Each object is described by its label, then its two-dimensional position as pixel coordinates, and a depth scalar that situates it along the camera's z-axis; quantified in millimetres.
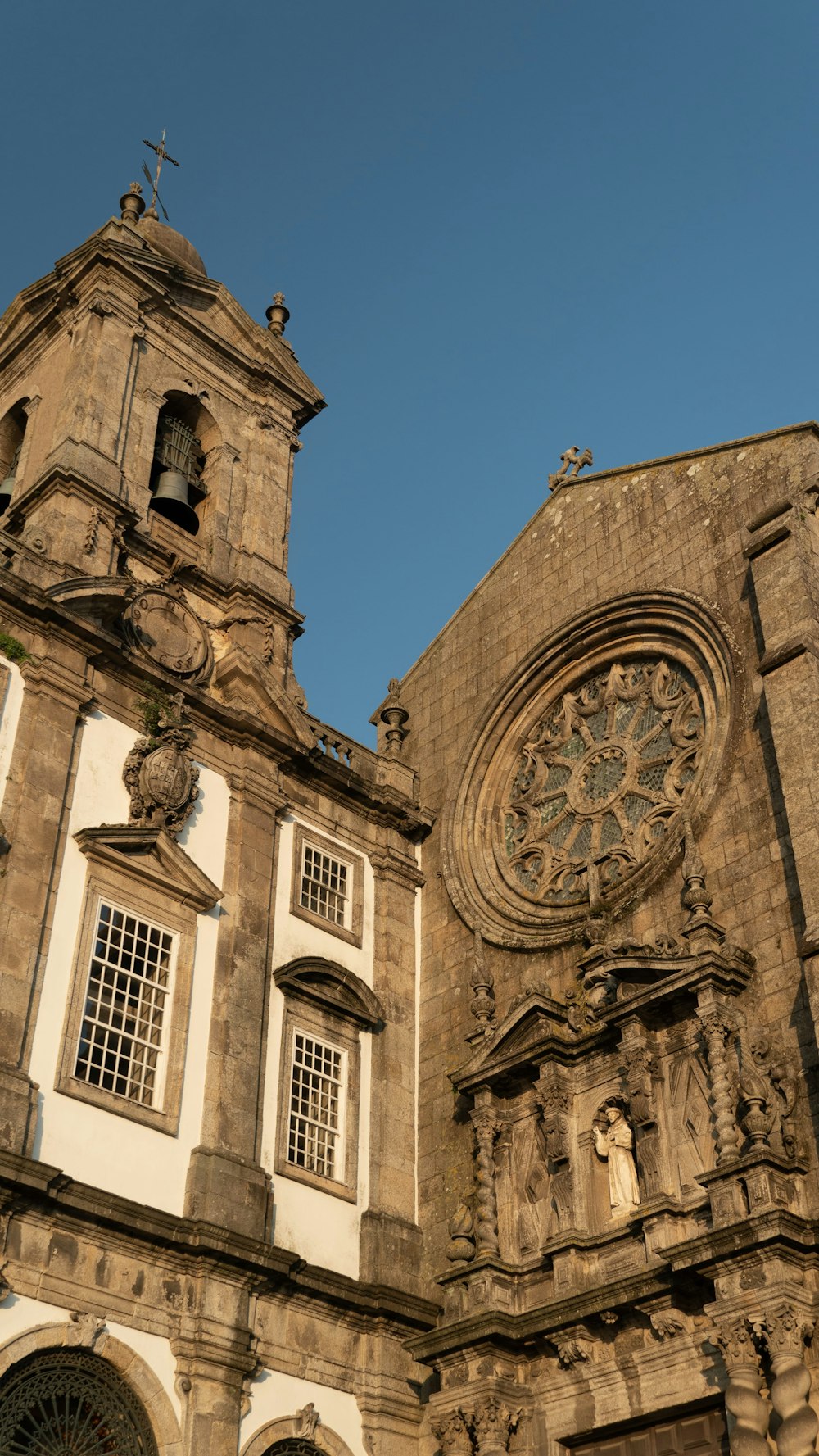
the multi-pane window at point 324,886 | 19812
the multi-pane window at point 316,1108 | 17844
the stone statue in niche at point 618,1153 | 16062
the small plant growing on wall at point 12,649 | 17250
